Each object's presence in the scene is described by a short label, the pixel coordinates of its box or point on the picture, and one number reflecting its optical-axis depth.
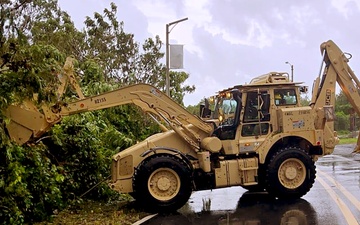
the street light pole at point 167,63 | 20.93
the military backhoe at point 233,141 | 10.28
